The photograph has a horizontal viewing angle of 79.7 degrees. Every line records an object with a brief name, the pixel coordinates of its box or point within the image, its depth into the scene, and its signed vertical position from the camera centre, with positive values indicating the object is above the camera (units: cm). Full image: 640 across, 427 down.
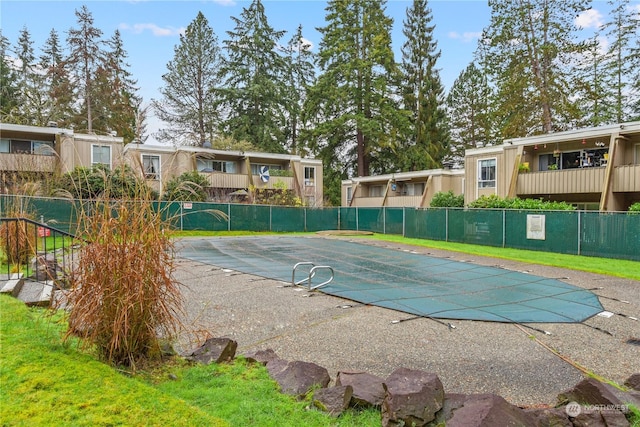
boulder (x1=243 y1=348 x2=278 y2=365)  361 -147
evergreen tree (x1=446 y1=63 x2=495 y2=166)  3719 +945
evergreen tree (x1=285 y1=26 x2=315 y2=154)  3912 +1326
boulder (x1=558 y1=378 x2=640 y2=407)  274 -140
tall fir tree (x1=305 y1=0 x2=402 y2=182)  3422 +1124
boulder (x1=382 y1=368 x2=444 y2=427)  256 -136
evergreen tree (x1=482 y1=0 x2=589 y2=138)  2459 +977
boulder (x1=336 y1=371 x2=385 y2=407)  282 -141
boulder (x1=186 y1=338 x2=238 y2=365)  351 -139
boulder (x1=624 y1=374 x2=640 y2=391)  338 -158
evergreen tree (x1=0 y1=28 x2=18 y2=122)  3094 +1009
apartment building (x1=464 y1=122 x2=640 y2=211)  1698 +191
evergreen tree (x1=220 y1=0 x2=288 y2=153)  3659 +1200
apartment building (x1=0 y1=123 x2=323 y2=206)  1882 +265
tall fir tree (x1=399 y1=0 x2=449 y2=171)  3719 +1155
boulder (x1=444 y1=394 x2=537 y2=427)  241 -137
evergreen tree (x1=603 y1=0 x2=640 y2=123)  2436 +984
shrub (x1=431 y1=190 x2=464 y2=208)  2373 +28
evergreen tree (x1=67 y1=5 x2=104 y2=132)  3067 +1194
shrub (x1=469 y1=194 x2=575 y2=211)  1580 +3
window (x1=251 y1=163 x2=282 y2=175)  2881 +282
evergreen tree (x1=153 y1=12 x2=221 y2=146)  3625 +1121
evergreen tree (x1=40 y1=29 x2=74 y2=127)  3077 +921
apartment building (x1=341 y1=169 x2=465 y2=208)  2827 +139
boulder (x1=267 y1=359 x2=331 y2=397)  306 -145
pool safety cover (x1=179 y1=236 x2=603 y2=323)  593 -164
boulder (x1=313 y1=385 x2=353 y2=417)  278 -145
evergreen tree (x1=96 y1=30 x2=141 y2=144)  3222 +947
